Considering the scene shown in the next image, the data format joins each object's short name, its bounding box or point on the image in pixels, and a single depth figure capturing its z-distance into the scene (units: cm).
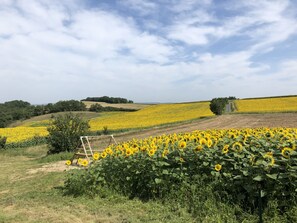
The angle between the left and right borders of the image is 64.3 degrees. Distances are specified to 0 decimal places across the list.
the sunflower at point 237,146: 389
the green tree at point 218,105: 2983
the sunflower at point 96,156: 488
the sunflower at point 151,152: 425
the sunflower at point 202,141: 417
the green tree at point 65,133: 1263
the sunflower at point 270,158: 327
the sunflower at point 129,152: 453
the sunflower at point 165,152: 424
